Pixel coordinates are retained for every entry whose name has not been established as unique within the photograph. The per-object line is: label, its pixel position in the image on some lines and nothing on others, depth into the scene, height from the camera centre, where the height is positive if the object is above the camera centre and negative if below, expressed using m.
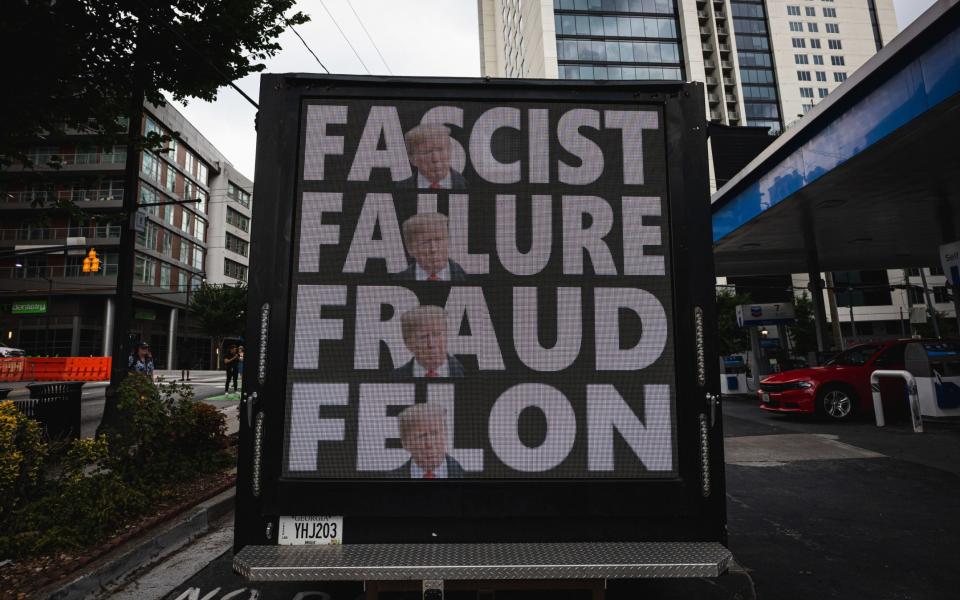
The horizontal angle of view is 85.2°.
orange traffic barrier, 29.20 +0.47
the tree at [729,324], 38.31 +2.56
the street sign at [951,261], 12.47 +2.19
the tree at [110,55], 6.64 +4.91
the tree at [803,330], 55.16 +2.71
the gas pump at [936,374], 11.28 -0.50
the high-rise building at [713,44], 65.62 +46.19
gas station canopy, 8.11 +3.98
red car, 11.55 -0.72
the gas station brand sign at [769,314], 19.38 +1.57
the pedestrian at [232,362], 18.92 +0.36
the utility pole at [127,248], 8.30 +2.20
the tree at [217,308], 47.38 +5.81
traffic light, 20.08 +4.40
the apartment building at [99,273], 41.97 +8.71
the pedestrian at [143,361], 17.06 +0.47
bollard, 9.99 -0.88
